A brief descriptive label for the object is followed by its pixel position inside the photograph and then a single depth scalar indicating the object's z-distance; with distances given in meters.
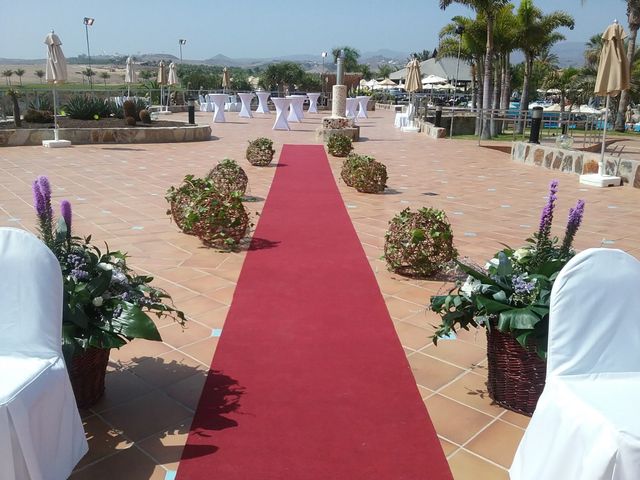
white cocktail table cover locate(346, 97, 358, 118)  23.55
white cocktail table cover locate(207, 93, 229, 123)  21.39
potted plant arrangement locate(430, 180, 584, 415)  2.52
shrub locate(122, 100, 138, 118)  15.57
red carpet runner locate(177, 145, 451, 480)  2.36
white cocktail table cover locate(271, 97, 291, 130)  18.67
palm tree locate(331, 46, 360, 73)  75.83
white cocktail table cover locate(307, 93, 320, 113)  27.97
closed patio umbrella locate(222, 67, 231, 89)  29.89
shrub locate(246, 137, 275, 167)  10.66
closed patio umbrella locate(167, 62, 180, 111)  24.00
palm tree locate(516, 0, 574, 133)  23.78
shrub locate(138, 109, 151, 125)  16.12
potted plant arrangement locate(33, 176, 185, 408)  2.34
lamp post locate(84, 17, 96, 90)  31.45
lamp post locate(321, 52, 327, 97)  42.56
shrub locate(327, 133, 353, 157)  12.22
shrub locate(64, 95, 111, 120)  15.67
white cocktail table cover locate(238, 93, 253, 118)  23.84
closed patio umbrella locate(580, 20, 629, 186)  9.46
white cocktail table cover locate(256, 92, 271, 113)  26.46
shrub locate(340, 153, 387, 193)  8.19
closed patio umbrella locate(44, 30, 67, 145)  12.89
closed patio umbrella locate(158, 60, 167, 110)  23.66
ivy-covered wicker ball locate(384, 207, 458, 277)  4.60
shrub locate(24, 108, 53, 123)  15.11
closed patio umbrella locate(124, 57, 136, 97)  20.45
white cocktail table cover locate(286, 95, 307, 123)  22.45
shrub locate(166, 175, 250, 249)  5.34
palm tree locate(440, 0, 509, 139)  20.02
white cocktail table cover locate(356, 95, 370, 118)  25.25
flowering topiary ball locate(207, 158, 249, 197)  6.93
